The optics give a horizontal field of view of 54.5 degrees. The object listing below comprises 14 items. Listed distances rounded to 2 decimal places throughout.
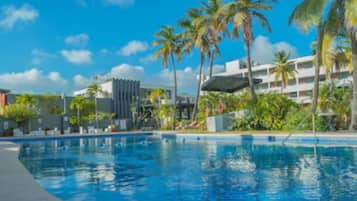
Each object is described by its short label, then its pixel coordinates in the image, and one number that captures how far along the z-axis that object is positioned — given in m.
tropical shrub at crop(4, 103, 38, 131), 28.76
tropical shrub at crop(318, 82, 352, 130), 19.72
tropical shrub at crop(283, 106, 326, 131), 18.97
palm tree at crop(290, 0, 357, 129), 16.17
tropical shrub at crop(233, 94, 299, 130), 21.38
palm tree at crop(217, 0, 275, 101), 21.62
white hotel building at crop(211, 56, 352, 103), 48.25
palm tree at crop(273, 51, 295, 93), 43.44
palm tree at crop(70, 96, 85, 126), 36.25
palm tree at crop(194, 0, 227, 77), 24.31
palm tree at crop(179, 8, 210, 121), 28.80
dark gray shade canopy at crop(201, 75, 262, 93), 22.79
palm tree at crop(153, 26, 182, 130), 32.00
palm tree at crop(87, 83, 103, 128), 42.59
